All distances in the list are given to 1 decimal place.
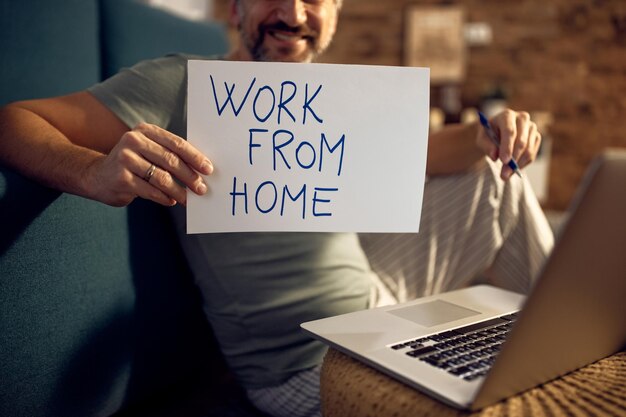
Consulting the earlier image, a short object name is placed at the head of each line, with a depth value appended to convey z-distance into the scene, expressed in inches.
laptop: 15.3
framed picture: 139.0
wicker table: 17.3
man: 24.4
